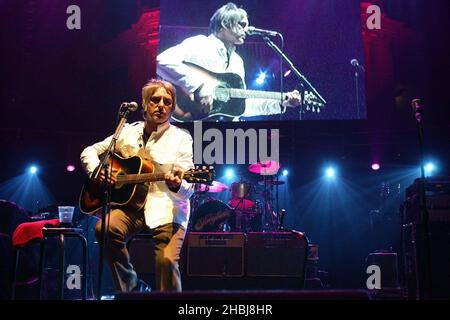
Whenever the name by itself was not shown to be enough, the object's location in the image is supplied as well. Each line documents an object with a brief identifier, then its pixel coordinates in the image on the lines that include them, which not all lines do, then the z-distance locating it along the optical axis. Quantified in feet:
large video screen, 23.71
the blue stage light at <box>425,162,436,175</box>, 32.37
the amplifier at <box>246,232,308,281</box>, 17.31
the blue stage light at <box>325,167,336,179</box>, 35.73
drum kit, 22.88
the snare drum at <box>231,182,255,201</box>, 28.86
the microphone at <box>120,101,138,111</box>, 12.66
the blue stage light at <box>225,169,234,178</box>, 34.28
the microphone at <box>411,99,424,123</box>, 14.19
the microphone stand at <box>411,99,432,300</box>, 12.56
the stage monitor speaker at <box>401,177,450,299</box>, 15.94
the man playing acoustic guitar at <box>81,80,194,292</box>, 12.44
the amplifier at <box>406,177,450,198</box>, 16.28
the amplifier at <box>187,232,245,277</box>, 17.39
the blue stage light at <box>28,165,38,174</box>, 34.51
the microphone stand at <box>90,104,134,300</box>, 11.67
